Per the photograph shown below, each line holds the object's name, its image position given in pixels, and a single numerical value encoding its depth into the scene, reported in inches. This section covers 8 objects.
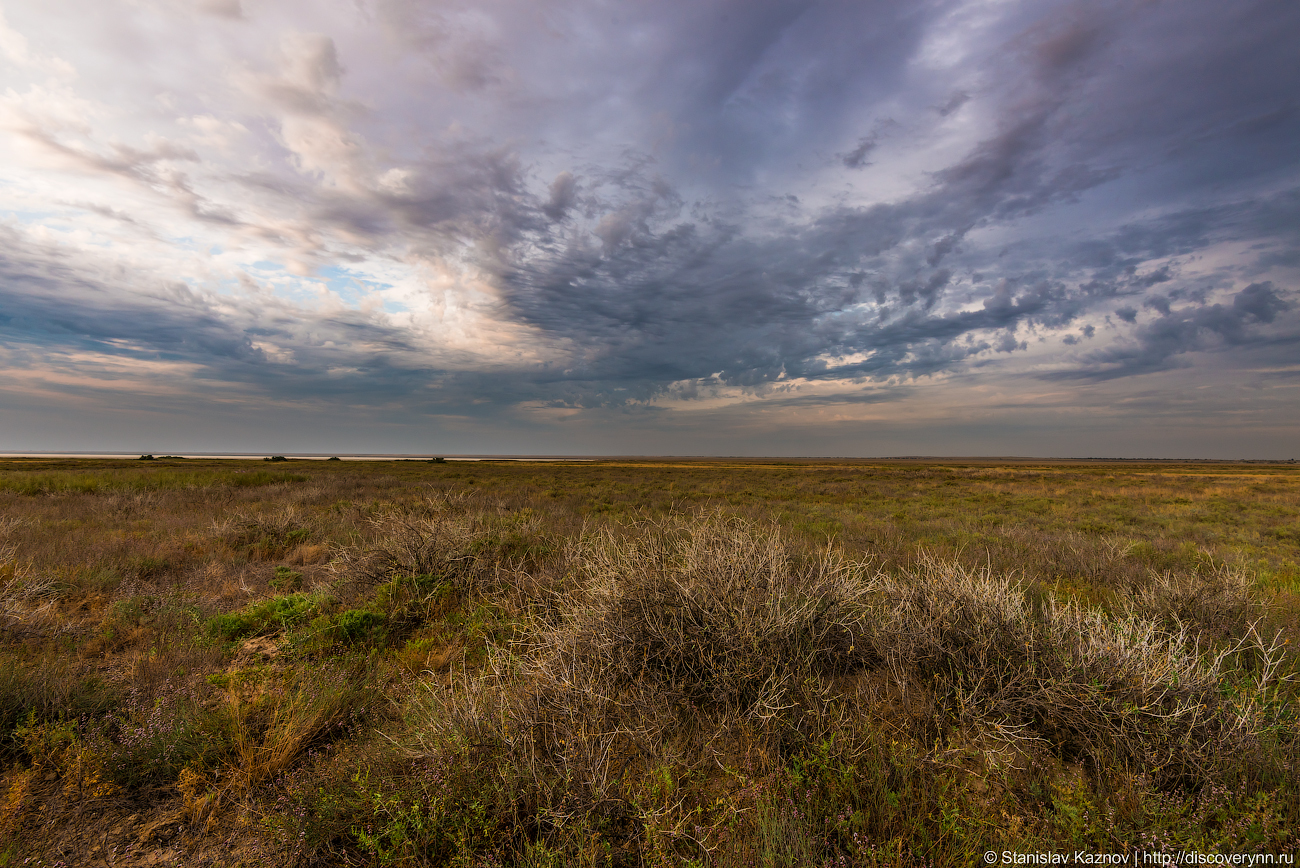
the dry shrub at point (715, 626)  156.9
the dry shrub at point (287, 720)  131.6
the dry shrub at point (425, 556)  286.4
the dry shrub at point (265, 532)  393.7
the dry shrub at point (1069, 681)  122.8
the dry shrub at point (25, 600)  203.0
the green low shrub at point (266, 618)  229.5
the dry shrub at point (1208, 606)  207.2
